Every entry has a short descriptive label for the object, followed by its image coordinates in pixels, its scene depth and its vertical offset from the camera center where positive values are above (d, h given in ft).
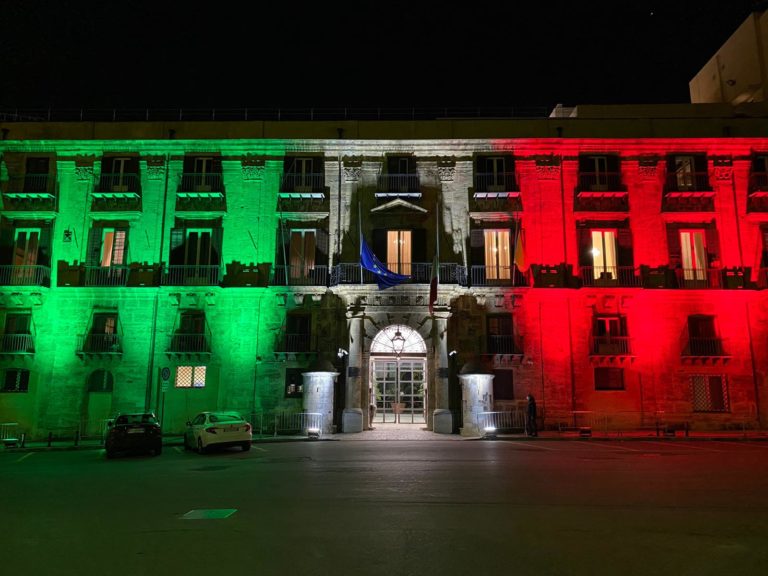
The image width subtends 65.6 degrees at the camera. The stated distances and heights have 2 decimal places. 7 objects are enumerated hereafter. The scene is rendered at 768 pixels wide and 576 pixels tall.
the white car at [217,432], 66.08 -4.83
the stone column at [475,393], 87.51 -0.70
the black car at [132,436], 64.54 -5.17
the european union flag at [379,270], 91.81 +17.98
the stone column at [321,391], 88.79 -0.39
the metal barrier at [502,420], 86.58 -4.72
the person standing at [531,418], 84.53 -4.18
